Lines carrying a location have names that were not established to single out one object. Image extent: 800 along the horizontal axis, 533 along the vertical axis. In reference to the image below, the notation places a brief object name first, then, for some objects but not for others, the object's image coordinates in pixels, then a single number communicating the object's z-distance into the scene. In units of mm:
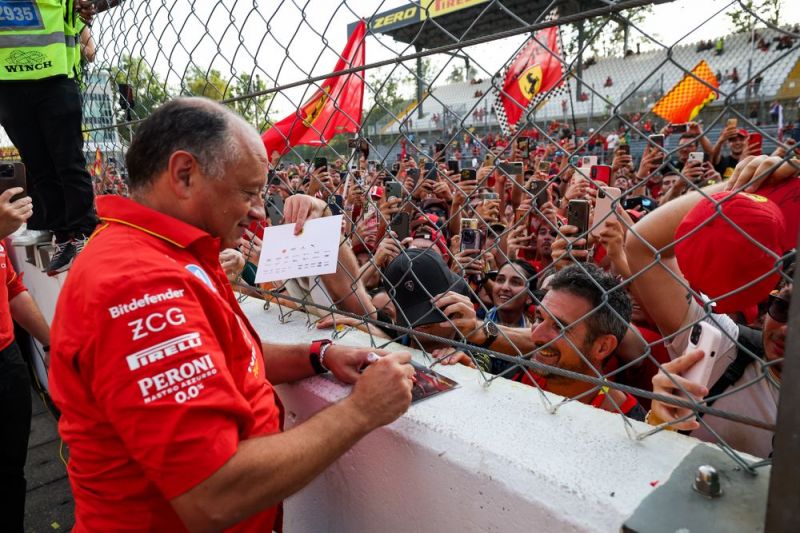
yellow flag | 4633
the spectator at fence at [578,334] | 1840
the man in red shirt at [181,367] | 853
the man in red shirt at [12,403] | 2246
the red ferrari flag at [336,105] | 1781
